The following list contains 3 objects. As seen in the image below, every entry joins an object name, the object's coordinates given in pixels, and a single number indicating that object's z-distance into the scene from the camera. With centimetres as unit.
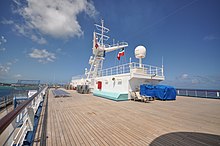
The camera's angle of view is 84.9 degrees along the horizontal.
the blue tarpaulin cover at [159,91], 1155
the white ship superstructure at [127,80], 1150
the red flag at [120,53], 1614
